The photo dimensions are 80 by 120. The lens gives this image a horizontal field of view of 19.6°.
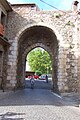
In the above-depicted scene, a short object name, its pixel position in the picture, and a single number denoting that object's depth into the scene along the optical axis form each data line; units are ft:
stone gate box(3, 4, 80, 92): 49.47
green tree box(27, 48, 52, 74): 168.99
